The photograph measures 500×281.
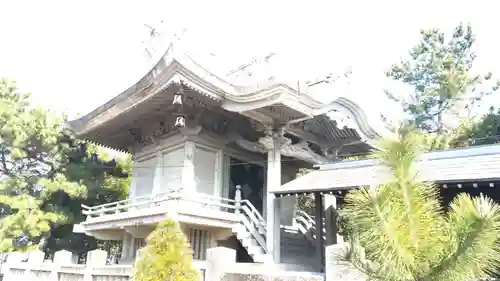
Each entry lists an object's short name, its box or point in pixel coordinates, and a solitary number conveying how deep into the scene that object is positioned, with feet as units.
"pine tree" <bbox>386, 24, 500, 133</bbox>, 82.33
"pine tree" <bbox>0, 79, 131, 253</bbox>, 52.85
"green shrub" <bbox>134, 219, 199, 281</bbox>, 21.15
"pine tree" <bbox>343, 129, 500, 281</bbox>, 15.11
